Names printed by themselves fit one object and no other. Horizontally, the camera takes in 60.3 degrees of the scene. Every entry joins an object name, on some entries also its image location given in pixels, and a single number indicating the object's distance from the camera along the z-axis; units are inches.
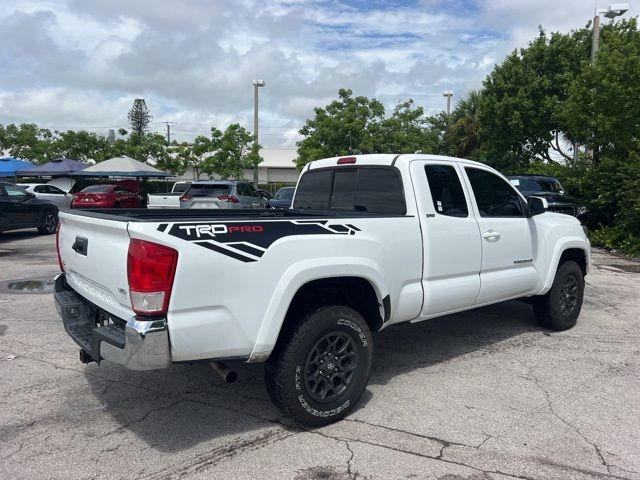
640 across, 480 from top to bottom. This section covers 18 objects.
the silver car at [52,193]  1012.5
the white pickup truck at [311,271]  125.6
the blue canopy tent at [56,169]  1144.2
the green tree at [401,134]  1149.7
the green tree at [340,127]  1101.1
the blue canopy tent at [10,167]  1203.2
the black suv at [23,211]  574.9
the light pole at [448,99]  1464.7
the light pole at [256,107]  1165.7
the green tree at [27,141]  1743.4
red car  835.4
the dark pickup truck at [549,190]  601.9
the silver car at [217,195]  625.9
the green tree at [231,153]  1264.8
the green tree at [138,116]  2534.4
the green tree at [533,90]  938.7
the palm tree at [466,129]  1226.0
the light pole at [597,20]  682.8
